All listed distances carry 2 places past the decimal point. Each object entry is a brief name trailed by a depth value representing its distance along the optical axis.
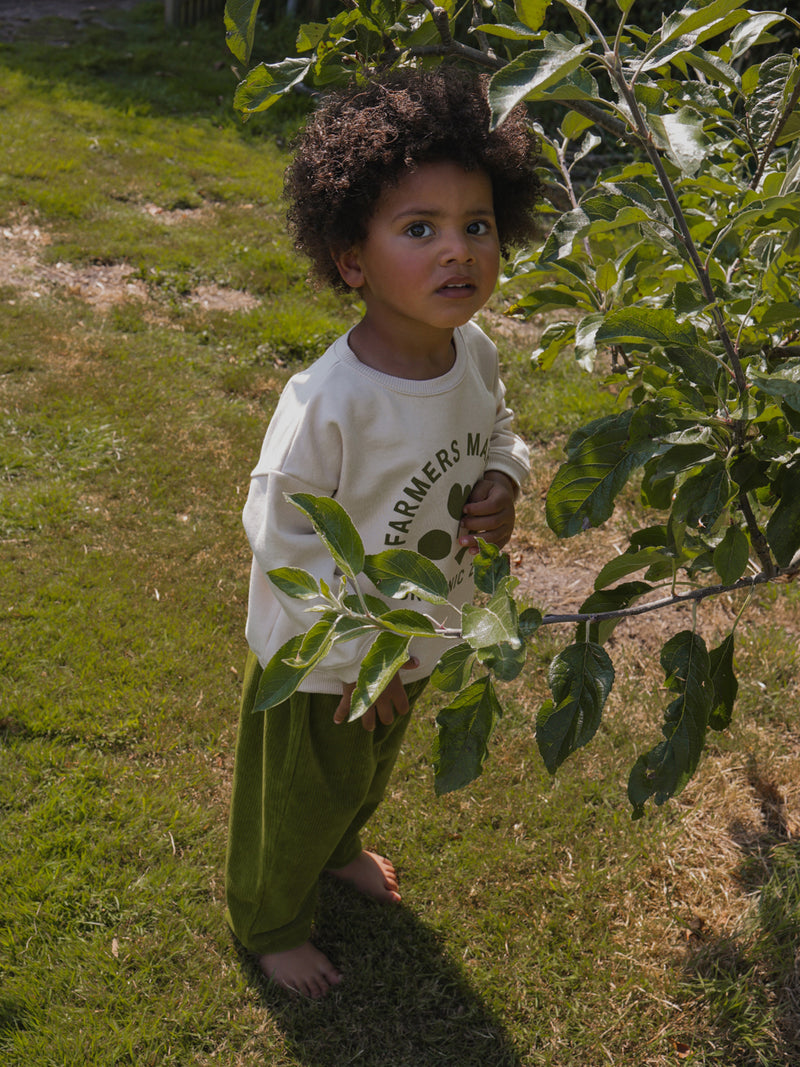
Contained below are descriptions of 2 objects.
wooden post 9.28
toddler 1.64
